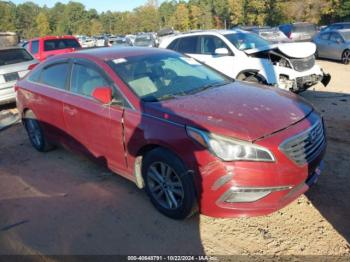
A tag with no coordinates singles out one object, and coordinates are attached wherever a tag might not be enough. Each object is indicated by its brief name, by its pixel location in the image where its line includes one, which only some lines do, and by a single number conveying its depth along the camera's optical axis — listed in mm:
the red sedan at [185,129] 3057
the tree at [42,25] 90562
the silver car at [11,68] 8695
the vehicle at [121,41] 29947
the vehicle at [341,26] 18494
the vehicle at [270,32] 17844
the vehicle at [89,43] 37094
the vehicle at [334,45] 14391
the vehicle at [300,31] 18984
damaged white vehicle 7758
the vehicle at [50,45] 13766
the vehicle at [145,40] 25619
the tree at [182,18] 83812
